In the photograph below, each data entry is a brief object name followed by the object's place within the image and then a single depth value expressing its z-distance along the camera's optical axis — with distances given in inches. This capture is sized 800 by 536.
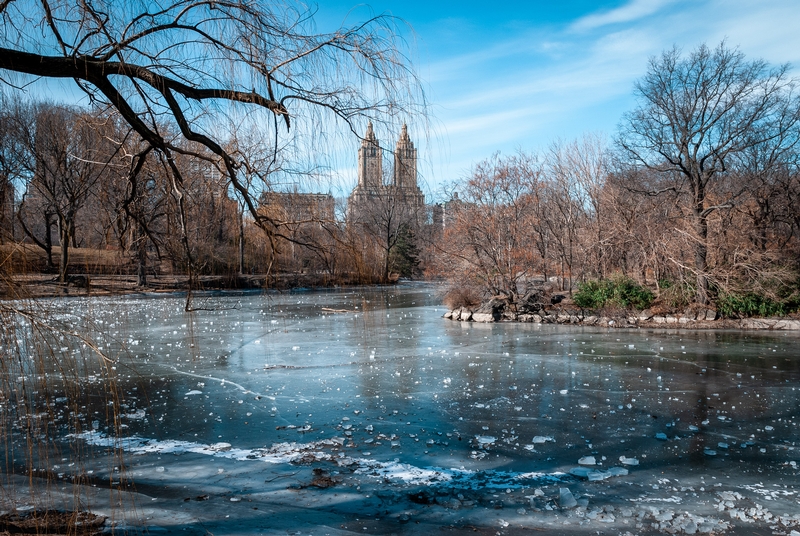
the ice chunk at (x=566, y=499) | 183.6
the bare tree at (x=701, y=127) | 729.0
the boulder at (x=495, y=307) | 772.0
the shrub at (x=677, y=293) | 715.4
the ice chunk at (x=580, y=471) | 210.2
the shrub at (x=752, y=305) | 689.0
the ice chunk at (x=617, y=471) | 211.2
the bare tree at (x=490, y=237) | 813.9
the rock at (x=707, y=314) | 701.3
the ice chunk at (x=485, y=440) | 247.1
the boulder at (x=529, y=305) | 780.6
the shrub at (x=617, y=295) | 749.3
